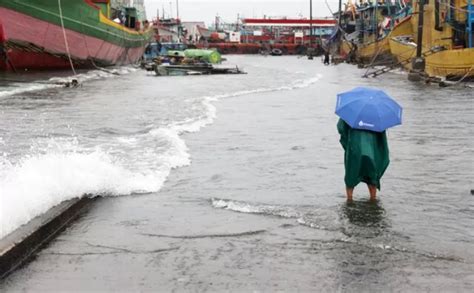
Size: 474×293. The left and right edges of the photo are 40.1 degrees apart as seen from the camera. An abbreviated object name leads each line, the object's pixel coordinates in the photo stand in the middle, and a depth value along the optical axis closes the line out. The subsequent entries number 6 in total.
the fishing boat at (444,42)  27.36
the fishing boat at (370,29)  50.66
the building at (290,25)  125.94
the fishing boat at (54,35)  29.16
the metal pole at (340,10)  69.35
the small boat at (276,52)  108.75
